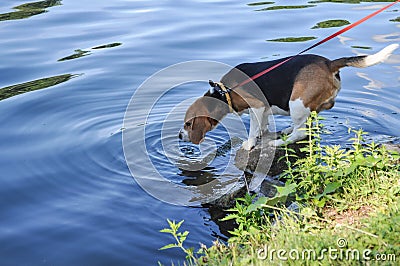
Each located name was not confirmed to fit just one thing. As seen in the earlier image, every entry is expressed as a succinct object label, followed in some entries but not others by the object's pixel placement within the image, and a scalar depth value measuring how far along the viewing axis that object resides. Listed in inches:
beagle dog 257.4
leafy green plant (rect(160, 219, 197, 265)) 155.5
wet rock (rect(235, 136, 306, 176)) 242.8
